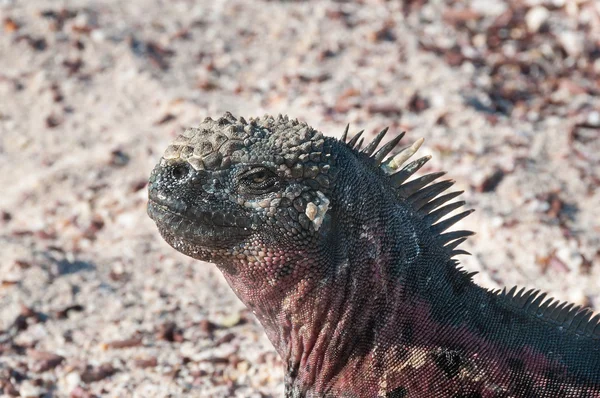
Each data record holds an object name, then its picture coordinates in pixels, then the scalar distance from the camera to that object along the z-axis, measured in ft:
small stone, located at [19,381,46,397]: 32.76
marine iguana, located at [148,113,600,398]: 22.40
